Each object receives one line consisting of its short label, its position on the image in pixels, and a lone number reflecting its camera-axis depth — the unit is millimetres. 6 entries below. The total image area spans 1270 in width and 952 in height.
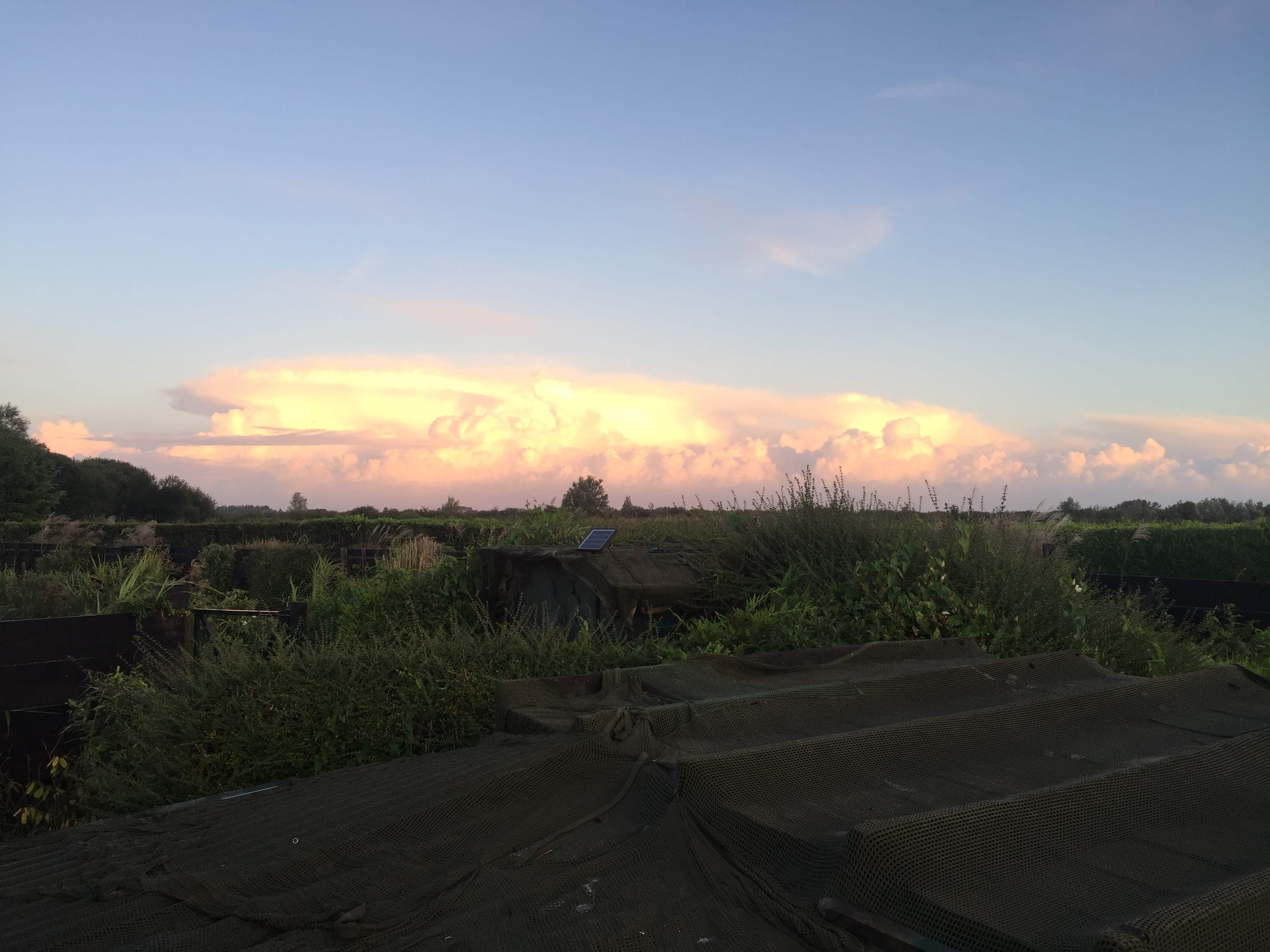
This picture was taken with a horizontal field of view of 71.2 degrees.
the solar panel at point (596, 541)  7535
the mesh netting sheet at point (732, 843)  1854
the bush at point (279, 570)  17641
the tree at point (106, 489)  47312
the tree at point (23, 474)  37656
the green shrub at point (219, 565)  18656
